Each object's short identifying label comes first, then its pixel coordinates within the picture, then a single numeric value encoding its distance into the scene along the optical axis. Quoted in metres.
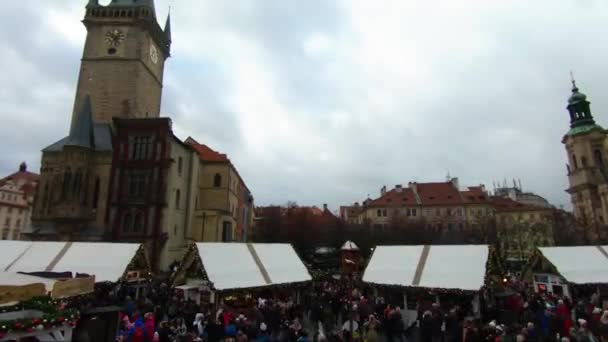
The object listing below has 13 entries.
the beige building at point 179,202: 33.78
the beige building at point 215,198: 39.38
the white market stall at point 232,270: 15.88
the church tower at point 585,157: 61.28
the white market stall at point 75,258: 16.55
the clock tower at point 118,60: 39.78
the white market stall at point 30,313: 8.19
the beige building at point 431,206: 61.03
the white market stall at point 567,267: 15.95
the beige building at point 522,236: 46.56
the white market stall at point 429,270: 15.07
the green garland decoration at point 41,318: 8.07
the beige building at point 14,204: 62.69
